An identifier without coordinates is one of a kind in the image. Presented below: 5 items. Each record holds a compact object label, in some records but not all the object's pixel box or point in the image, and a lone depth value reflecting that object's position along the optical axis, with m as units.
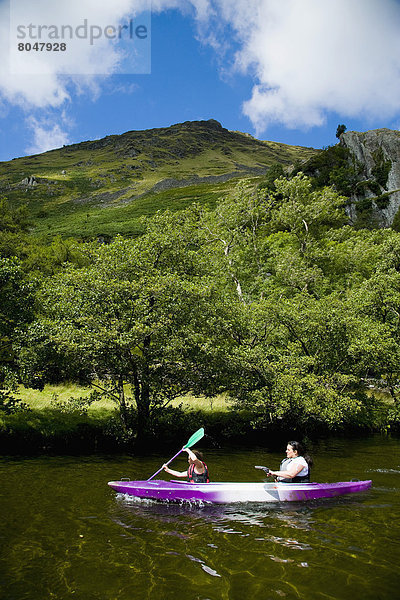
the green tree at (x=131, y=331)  16.69
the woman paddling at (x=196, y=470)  11.58
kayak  10.81
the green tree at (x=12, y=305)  17.03
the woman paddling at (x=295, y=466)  11.36
